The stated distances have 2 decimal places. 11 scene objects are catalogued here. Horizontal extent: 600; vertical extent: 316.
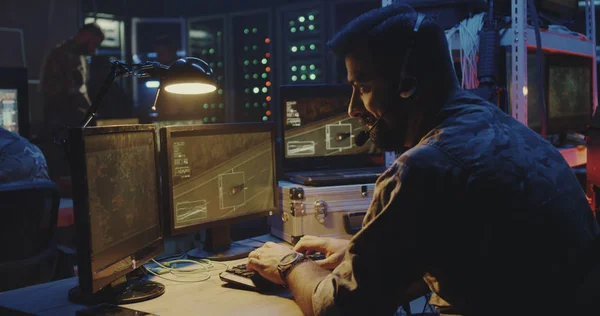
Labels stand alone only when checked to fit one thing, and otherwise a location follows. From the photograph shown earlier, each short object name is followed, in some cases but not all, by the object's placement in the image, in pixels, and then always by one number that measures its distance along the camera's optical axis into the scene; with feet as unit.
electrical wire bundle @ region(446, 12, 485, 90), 7.64
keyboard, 5.53
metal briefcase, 7.62
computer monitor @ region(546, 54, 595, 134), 8.66
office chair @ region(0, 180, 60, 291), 7.75
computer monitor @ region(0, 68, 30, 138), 12.40
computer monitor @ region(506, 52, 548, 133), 7.86
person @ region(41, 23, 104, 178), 16.14
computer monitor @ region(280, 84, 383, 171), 8.64
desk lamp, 5.92
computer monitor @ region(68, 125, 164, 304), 4.66
